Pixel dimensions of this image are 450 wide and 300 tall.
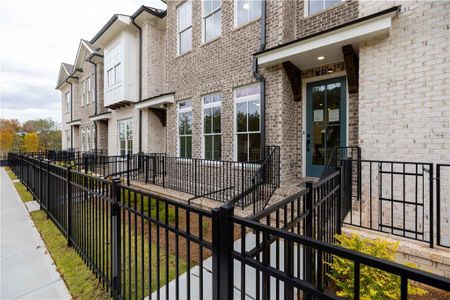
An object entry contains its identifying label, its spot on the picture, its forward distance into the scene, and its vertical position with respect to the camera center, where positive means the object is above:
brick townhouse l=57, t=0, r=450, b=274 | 4.46 +1.80
